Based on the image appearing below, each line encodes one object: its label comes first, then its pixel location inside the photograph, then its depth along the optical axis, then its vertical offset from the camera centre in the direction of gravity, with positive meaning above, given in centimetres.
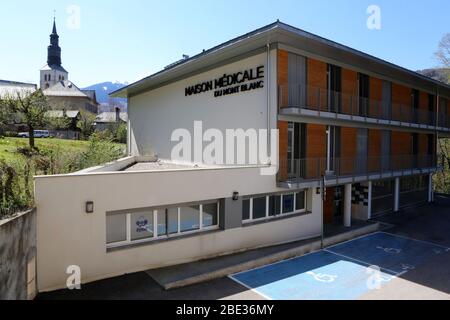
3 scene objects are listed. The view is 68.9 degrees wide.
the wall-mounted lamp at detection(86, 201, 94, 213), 879 -144
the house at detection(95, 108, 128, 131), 6562 +754
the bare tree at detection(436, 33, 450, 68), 2994 +877
